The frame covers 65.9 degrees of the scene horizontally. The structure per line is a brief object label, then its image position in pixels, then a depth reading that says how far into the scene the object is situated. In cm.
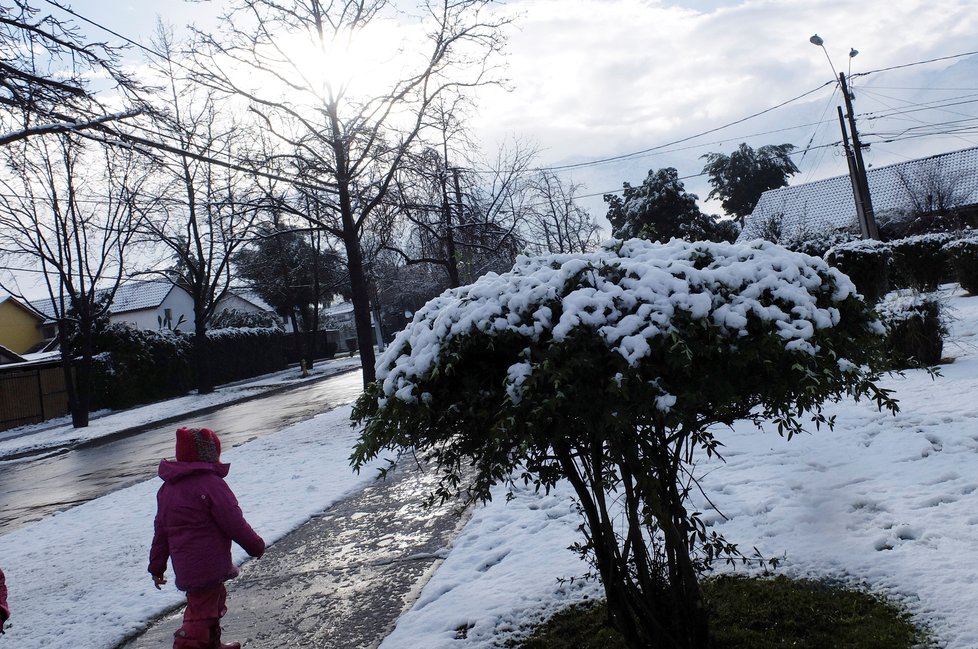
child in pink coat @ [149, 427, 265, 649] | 386
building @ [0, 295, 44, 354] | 4553
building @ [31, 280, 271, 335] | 5628
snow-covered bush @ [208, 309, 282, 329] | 4625
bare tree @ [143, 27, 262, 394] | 2270
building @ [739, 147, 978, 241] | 3803
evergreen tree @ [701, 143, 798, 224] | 5331
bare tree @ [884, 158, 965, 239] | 3347
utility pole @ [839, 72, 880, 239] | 2097
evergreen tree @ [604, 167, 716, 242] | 4275
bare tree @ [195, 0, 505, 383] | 1265
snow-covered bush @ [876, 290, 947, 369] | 944
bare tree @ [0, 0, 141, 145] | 778
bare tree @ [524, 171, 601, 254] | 3762
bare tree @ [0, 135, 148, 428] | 1980
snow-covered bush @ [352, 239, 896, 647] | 256
